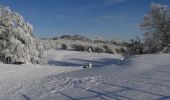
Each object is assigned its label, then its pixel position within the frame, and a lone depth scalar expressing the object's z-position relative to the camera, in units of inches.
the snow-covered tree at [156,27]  704.8
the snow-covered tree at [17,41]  632.1
